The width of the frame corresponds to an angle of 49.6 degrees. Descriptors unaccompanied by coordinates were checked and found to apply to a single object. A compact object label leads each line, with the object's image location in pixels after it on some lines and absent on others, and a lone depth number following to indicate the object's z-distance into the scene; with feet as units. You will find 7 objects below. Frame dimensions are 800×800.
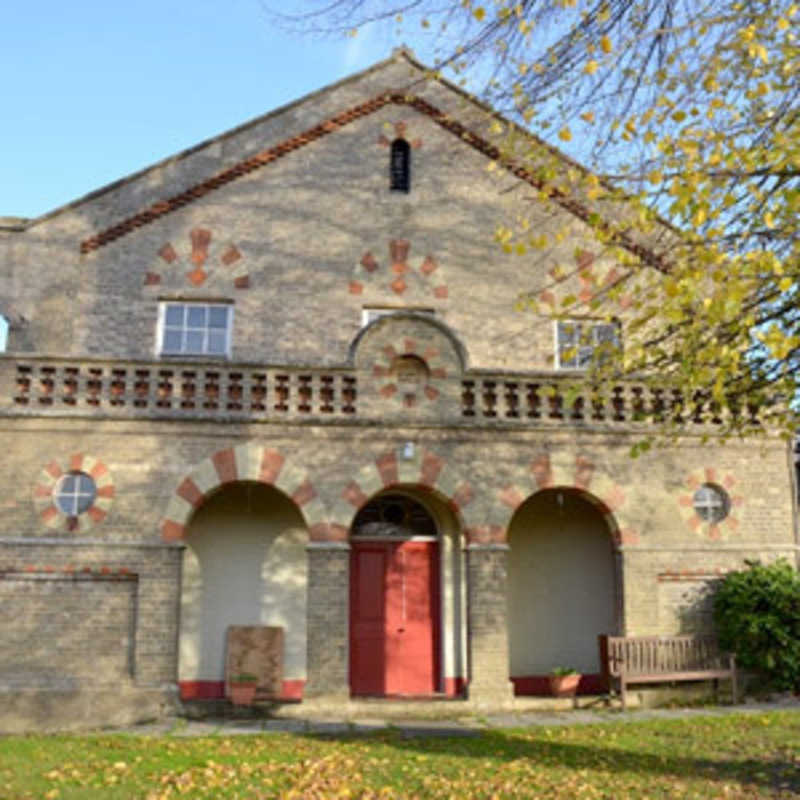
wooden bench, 42.37
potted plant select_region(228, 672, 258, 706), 41.68
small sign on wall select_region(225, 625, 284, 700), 44.52
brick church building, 41.19
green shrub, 41.93
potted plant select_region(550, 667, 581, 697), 43.62
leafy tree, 23.35
